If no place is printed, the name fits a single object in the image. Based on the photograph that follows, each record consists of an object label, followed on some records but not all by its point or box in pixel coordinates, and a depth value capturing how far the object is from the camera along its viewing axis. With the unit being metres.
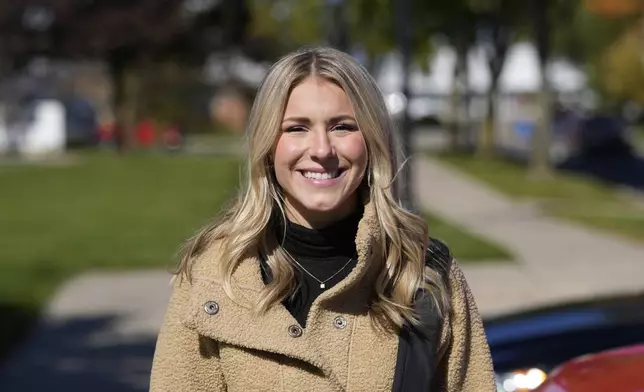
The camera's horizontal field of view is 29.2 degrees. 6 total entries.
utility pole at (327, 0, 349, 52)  20.50
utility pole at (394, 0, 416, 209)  12.55
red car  3.31
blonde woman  2.32
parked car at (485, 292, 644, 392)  4.69
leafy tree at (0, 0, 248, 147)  41.22
